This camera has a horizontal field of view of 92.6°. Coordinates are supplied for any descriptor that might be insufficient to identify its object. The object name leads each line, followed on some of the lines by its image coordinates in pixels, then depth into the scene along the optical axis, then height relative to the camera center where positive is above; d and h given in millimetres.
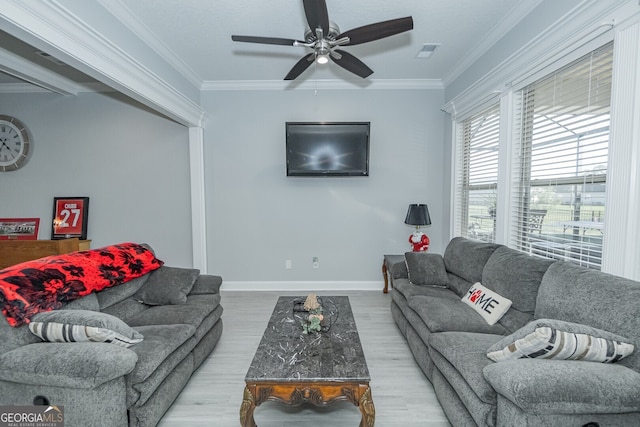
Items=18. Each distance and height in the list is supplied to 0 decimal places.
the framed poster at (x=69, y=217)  4469 -301
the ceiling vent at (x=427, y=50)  3289 +1647
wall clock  4418 +758
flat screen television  4188 +680
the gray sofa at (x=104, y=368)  1517 -939
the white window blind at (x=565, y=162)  2004 +276
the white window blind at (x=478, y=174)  3311 +288
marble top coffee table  1623 -953
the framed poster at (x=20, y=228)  4441 -462
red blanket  1696 -546
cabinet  3861 -680
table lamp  3930 -309
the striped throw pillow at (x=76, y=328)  1674 -727
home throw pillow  2248 -815
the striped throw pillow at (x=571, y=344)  1384 -668
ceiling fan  1921 +1151
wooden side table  3505 -823
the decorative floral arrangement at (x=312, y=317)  2133 -871
